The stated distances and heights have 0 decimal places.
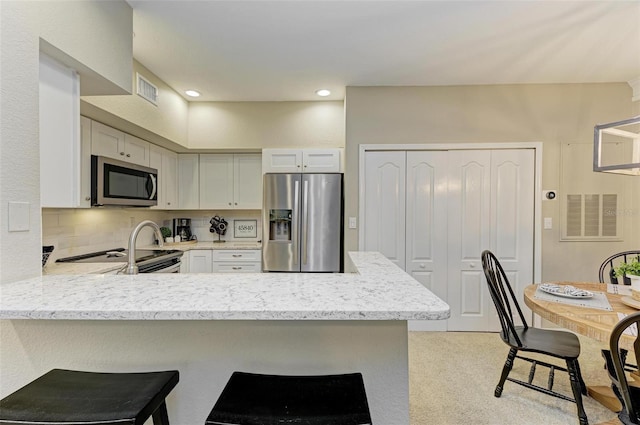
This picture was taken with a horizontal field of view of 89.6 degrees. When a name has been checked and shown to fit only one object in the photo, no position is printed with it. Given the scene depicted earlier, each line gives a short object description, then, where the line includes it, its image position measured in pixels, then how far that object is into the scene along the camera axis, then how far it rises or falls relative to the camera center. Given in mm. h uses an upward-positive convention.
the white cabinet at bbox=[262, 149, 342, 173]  3682 +560
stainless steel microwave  2508 +213
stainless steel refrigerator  3504 -140
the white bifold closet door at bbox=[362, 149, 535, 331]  3311 -75
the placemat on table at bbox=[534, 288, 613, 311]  1777 -509
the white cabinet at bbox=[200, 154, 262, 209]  4000 +371
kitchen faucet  1487 -178
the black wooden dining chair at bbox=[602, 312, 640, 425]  1221 -628
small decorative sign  4312 -265
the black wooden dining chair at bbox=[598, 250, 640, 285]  2398 -484
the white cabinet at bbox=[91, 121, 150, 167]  2594 +564
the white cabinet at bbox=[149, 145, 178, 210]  3508 +403
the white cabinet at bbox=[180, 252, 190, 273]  3479 -595
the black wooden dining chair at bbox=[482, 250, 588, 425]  1854 -824
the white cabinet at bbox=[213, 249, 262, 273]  3691 -587
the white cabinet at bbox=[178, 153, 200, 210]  3986 +354
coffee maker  4242 -246
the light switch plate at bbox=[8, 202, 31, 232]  1214 -38
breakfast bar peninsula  1170 -515
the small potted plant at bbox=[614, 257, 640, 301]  1794 -347
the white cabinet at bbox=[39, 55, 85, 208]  1444 +338
